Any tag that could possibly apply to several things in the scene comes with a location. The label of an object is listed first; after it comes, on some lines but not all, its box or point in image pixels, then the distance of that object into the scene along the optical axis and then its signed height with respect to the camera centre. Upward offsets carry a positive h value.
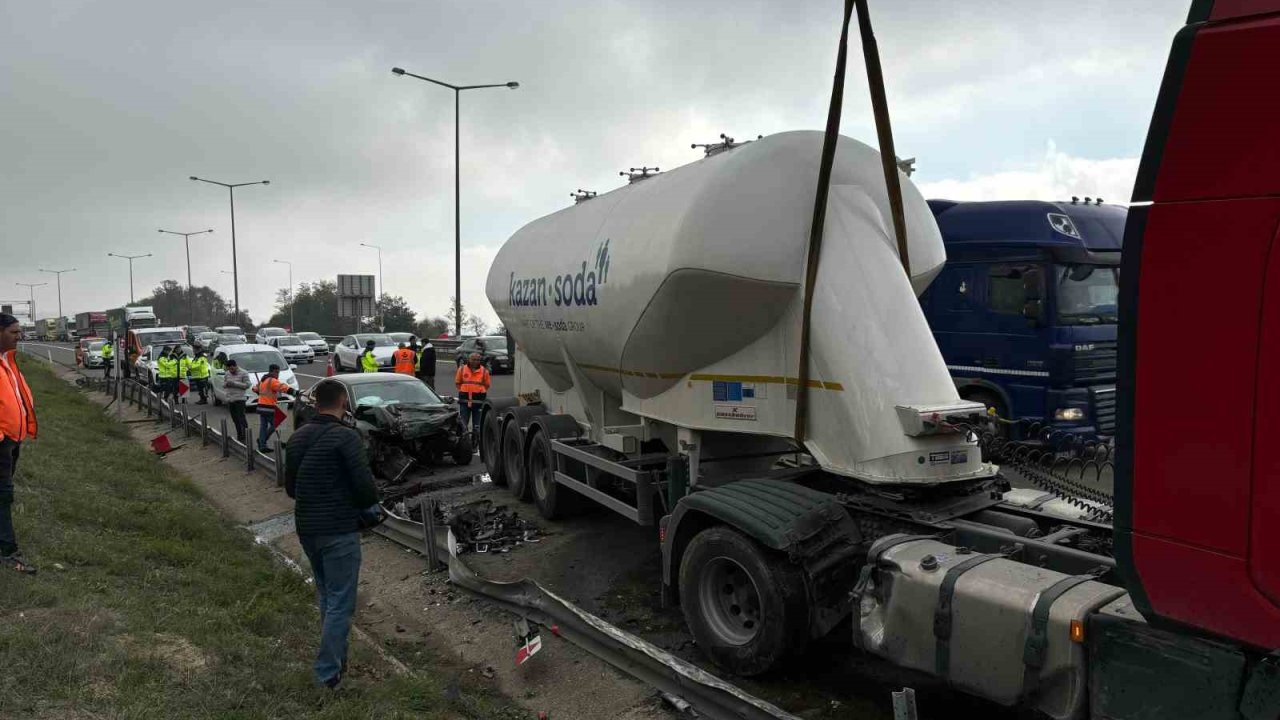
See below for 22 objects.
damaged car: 11.10 -1.40
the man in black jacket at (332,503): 4.75 -1.05
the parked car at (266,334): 40.40 -0.59
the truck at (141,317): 48.38 +0.36
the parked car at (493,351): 26.86 -0.93
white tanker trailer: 3.71 -0.85
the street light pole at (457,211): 26.08 +3.74
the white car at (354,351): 32.22 -1.12
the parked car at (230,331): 45.77 -0.45
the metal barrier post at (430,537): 7.44 -1.96
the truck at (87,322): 60.66 +0.08
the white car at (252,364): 19.34 -1.02
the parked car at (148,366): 25.03 -1.39
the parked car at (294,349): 38.72 -1.24
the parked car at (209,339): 33.36 -0.75
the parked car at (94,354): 37.28 -1.41
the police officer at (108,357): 27.25 -1.14
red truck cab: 2.44 -0.04
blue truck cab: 10.12 +0.18
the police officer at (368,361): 17.83 -0.83
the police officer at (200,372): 20.78 -1.25
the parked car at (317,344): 47.28 -1.21
